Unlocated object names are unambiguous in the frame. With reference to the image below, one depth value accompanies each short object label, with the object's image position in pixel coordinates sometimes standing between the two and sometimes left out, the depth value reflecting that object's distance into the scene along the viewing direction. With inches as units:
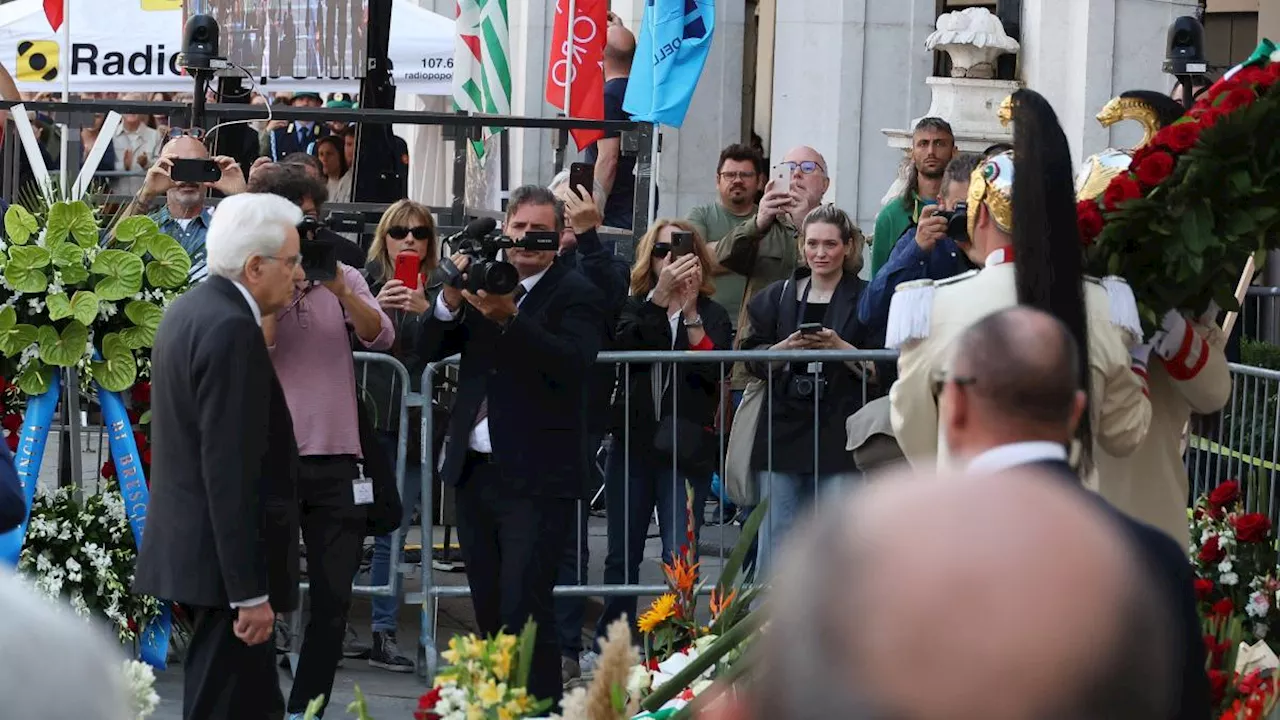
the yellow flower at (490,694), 256.5
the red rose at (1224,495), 530.6
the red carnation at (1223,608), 403.2
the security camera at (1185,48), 711.1
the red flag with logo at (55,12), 1137.4
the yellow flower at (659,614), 349.7
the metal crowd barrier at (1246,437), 593.9
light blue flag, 973.2
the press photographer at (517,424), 509.7
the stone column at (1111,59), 868.0
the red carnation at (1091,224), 391.2
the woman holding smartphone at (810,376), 627.5
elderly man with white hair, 417.1
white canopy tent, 1162.0
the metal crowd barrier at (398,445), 617.9
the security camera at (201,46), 741.9
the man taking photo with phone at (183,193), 634.2
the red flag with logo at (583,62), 1023.6
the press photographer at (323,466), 513.3
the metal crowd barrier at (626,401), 615.8
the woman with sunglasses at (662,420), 647.1
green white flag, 995.3
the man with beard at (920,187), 718.5
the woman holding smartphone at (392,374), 627.5
